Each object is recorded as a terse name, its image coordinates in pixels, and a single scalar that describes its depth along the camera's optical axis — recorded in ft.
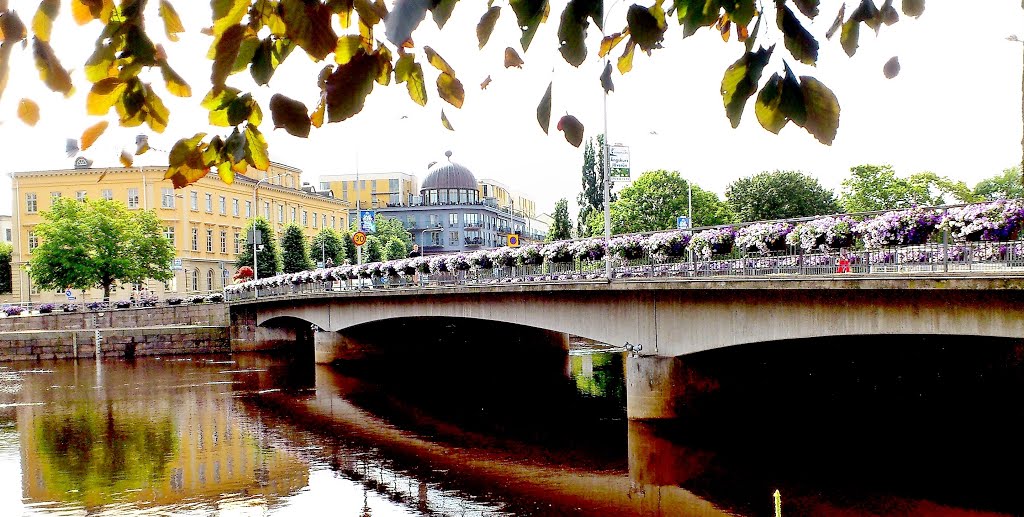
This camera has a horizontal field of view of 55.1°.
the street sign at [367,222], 164.45
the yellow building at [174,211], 251.80
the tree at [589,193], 242.78
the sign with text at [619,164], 87.35
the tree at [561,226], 242.37
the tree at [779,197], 236.22
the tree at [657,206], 234.58
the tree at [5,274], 291.17
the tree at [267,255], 252.42
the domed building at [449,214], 399.65
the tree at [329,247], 283.18
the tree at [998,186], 284.61
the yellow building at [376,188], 422.00
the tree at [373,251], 301.22
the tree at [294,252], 262.06
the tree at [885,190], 234.79
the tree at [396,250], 344.28
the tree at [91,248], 212.23
